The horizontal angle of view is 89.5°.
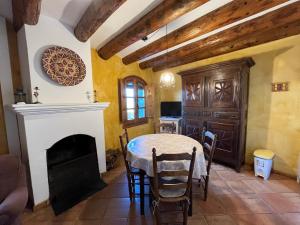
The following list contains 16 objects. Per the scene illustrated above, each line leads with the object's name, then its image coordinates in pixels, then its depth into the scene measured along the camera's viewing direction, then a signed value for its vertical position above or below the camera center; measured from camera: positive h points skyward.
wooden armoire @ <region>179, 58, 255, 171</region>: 2.76 -0.12
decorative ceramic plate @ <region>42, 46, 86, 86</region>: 2.18 +0.53
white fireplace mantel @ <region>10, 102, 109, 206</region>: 1.98 -0.43
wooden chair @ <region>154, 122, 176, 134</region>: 3.23 -0.67
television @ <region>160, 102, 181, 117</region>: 4.30 -0.31
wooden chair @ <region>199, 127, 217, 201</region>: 1.98 -0.70
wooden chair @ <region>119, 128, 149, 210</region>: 2.04 -1.06
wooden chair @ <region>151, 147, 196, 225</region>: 1.47 -0.90
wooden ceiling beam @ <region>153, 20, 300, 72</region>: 2.35 +1.01
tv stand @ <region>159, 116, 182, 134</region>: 3.97 -0.60
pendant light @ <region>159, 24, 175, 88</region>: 2.55 +0.33
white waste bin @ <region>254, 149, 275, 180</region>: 2.60 -1.15
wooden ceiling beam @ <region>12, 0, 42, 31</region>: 1.60 +1.02
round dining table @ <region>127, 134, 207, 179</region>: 1.73 -0.66
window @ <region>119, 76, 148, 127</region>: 3.89 -0.05
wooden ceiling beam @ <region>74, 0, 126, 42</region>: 1.66 +1.03
